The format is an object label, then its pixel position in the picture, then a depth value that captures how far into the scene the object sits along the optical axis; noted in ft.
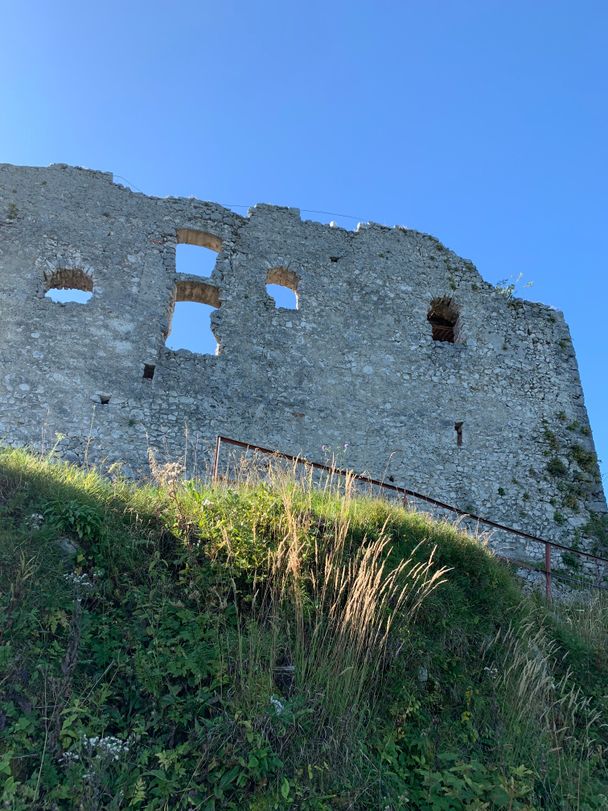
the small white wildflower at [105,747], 10.46
